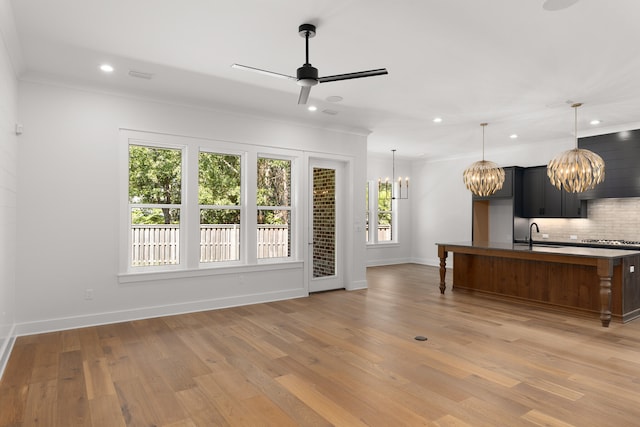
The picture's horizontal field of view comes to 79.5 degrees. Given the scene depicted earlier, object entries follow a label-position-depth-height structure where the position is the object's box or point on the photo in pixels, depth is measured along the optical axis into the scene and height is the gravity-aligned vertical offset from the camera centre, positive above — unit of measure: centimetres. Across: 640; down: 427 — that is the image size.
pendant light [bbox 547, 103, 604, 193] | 505 +66
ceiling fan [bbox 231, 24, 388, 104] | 320 +124
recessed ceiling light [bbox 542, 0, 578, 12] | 278 +157
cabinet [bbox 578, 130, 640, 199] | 625 +93
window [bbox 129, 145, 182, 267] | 496 +18
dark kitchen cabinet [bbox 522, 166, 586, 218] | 716 +37
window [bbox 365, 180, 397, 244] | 1008 +13
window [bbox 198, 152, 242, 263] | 545 +18
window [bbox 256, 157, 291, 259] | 597 +17
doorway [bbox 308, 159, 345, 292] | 657 -12
